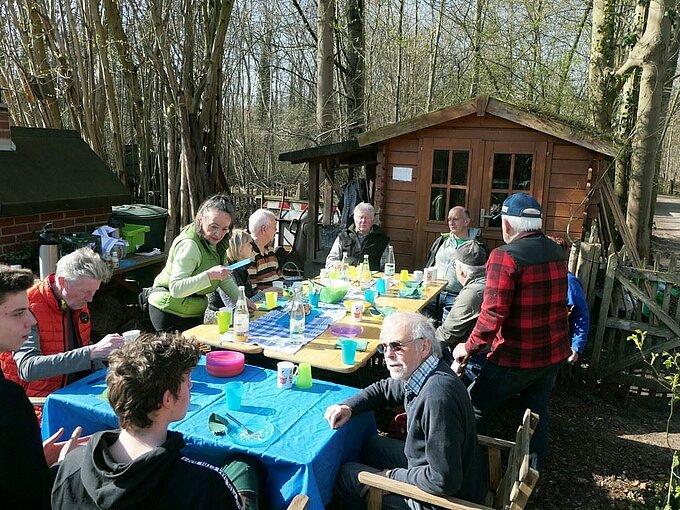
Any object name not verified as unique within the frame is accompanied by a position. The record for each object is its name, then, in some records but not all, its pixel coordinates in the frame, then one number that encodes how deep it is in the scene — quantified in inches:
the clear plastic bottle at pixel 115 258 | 212.7
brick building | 191.5
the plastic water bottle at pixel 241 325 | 131.3
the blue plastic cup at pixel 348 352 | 119.3
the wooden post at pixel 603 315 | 193.3
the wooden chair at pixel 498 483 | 79.2
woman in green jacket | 146.9
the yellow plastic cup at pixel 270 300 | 160.9
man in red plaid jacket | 117.6
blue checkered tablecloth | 130.3
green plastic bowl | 169.8
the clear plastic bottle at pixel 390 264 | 205.2
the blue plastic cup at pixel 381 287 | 183.6
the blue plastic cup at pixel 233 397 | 98.3
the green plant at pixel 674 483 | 107.2
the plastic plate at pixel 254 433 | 87.5
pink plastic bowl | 112.9
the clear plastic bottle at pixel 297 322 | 133.3
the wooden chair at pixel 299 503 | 77.0
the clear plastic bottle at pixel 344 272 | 194.7
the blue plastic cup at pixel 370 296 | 166.9
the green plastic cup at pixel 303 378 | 110.1
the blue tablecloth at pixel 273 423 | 84.1
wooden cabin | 258.8
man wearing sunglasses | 83.5
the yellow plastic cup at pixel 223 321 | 136.9
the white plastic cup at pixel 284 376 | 109.2
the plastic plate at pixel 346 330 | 139.1
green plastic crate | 233.5
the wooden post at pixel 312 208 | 328.8
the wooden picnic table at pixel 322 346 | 120.0
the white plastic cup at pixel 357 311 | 151.6
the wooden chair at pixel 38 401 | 105.0
